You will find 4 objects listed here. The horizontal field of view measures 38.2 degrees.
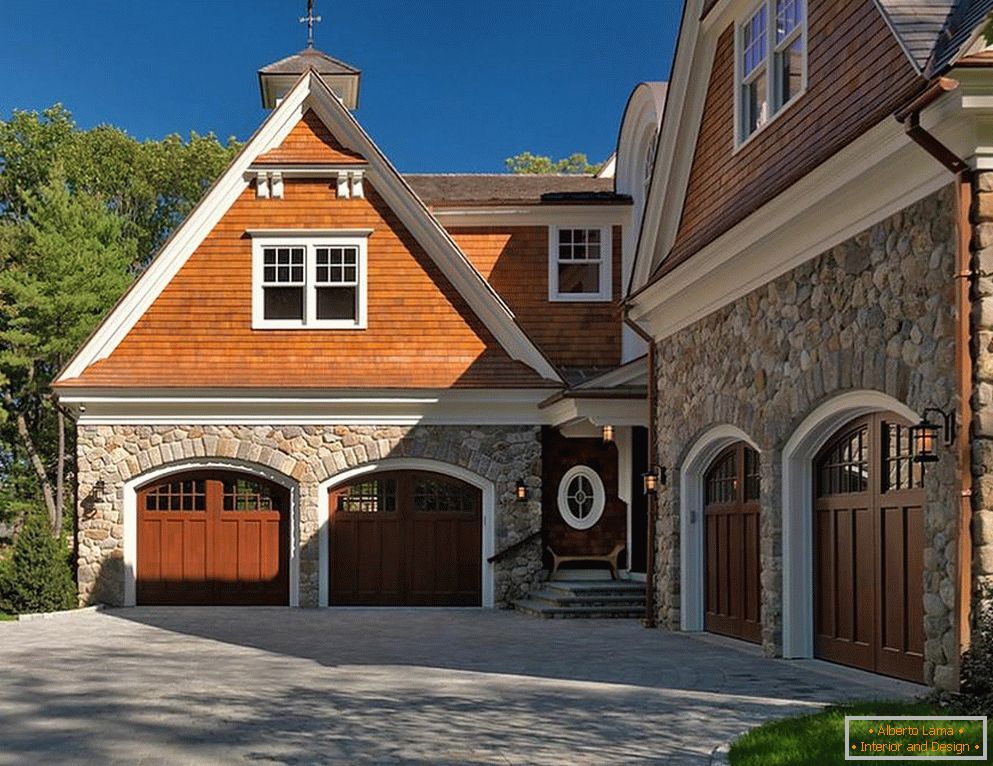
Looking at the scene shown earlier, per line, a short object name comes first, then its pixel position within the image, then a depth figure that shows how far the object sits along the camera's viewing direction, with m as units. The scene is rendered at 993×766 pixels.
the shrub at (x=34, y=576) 20.63
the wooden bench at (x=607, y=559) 21.78
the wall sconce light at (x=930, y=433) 9.64
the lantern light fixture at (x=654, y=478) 17.67
